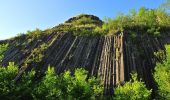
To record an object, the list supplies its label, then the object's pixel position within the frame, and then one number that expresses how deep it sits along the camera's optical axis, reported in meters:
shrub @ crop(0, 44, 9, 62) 9.35
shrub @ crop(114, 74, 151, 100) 8.31
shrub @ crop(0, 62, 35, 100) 8.79
